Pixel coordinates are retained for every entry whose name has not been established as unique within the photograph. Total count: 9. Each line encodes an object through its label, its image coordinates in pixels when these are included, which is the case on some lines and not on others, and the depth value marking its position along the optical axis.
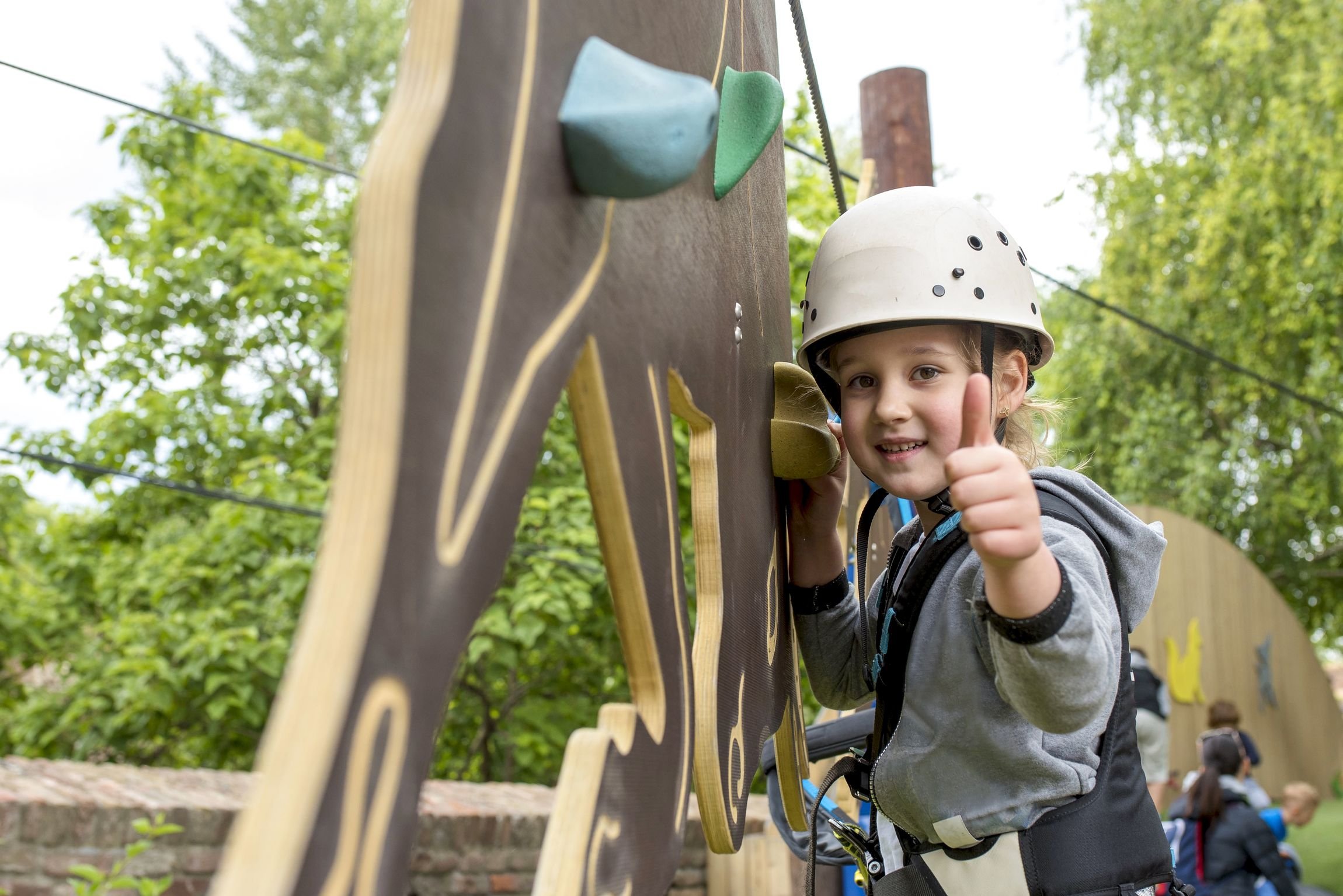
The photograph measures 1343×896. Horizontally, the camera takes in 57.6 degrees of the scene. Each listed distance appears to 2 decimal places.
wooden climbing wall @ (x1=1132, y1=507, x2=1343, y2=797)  7.88
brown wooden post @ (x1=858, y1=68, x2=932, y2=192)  4.20
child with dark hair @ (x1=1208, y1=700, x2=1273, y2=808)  6.14
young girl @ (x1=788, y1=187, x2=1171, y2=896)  1.46
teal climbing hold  0.80
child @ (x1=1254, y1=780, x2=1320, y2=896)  6.46
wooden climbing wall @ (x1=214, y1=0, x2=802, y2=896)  0.57
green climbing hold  1.29
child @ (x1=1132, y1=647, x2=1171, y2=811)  5.37
